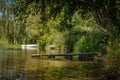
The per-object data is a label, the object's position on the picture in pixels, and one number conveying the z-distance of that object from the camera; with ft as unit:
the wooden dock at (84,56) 110.83
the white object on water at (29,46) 234.99
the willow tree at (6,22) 81.89
